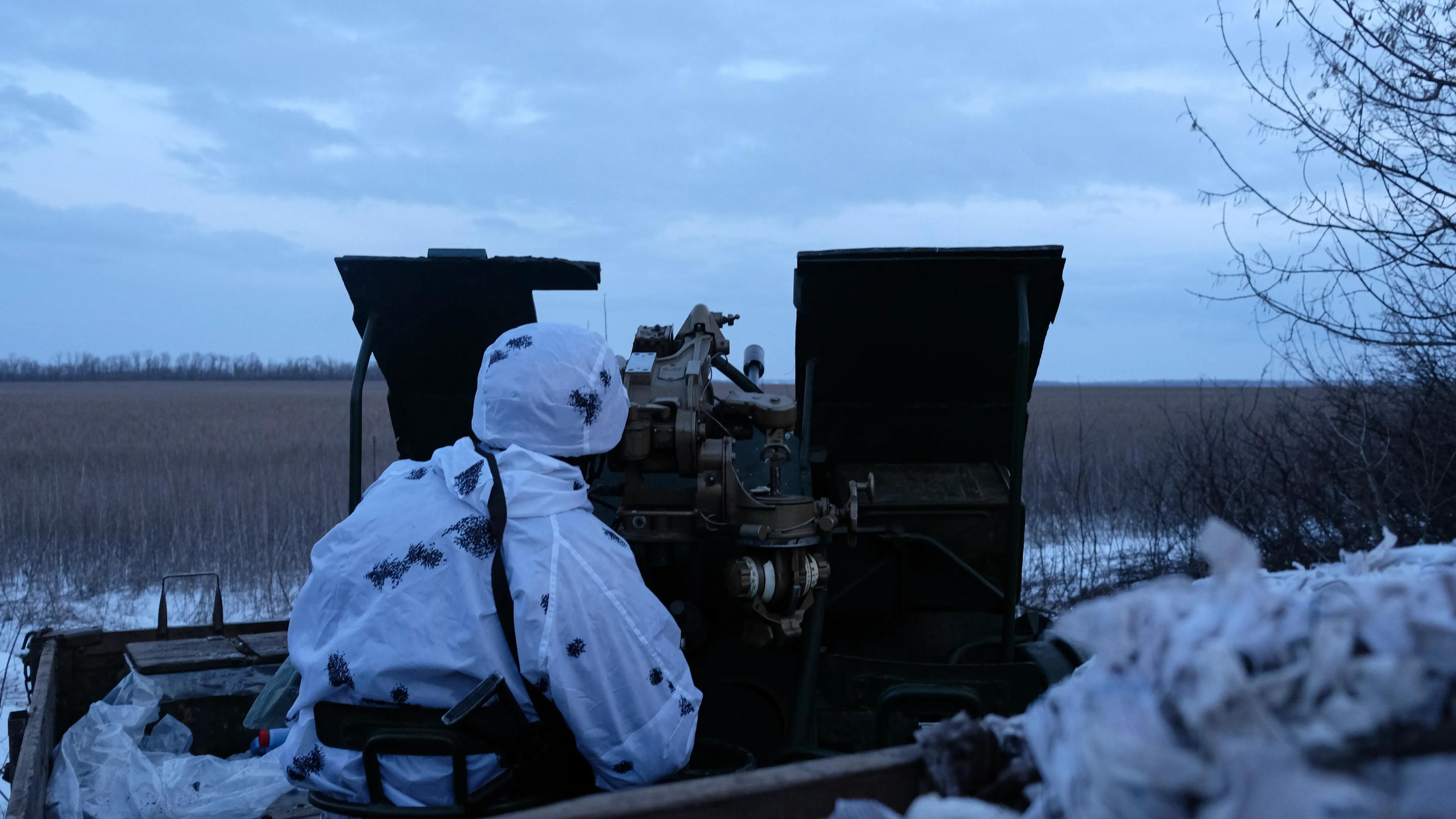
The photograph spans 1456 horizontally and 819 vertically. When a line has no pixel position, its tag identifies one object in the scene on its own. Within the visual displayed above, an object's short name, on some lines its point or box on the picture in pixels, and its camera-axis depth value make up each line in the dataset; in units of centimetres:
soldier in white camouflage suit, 236
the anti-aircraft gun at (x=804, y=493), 333
